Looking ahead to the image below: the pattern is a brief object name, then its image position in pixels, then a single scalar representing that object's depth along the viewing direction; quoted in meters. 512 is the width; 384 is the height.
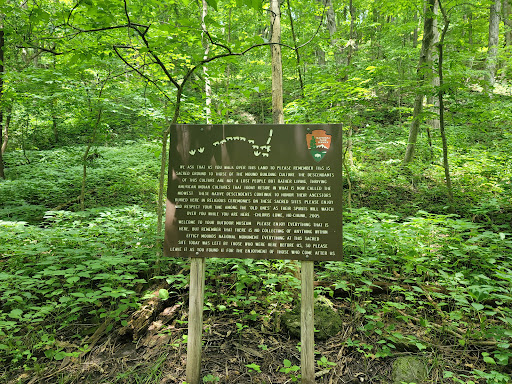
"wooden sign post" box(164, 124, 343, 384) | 2.59
